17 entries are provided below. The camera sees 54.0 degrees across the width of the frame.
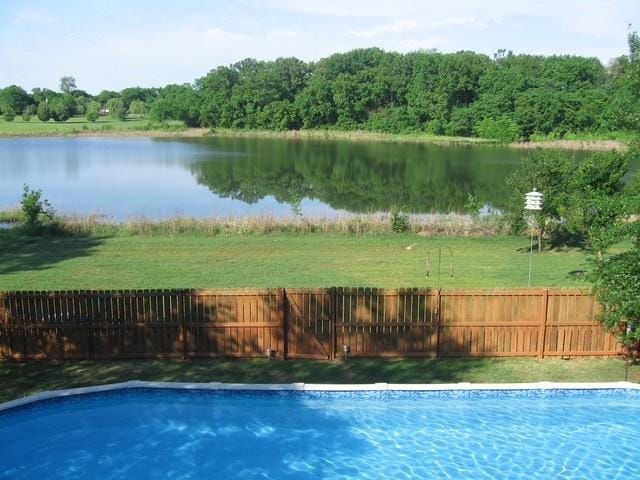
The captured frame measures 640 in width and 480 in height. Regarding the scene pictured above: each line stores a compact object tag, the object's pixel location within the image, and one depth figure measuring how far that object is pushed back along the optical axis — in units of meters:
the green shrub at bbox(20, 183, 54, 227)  26.66
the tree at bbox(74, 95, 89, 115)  159.50
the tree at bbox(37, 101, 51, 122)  134.38
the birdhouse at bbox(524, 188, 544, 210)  20.39
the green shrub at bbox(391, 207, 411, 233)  27.53
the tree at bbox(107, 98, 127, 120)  144.38
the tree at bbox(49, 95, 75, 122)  135.75
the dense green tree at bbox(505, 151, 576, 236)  23.58
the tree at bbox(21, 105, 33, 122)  134.75
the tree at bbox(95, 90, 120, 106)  197.25
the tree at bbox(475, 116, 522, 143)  87.31
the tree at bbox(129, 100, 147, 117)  159.38
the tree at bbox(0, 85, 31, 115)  152.88
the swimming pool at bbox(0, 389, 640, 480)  9.95
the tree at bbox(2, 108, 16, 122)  135.25
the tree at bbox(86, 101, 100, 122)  130.88
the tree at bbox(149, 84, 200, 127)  116.74
